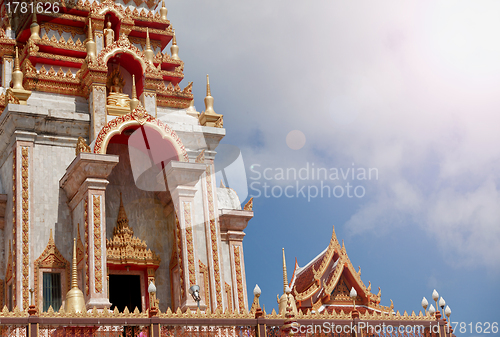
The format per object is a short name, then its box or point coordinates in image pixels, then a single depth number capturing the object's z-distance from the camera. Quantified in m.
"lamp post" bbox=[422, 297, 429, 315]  16.27
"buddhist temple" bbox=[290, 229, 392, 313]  26.08
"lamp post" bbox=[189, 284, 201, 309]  16.18
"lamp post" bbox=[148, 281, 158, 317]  13.97
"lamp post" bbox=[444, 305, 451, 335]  16.34
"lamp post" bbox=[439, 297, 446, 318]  15.97
